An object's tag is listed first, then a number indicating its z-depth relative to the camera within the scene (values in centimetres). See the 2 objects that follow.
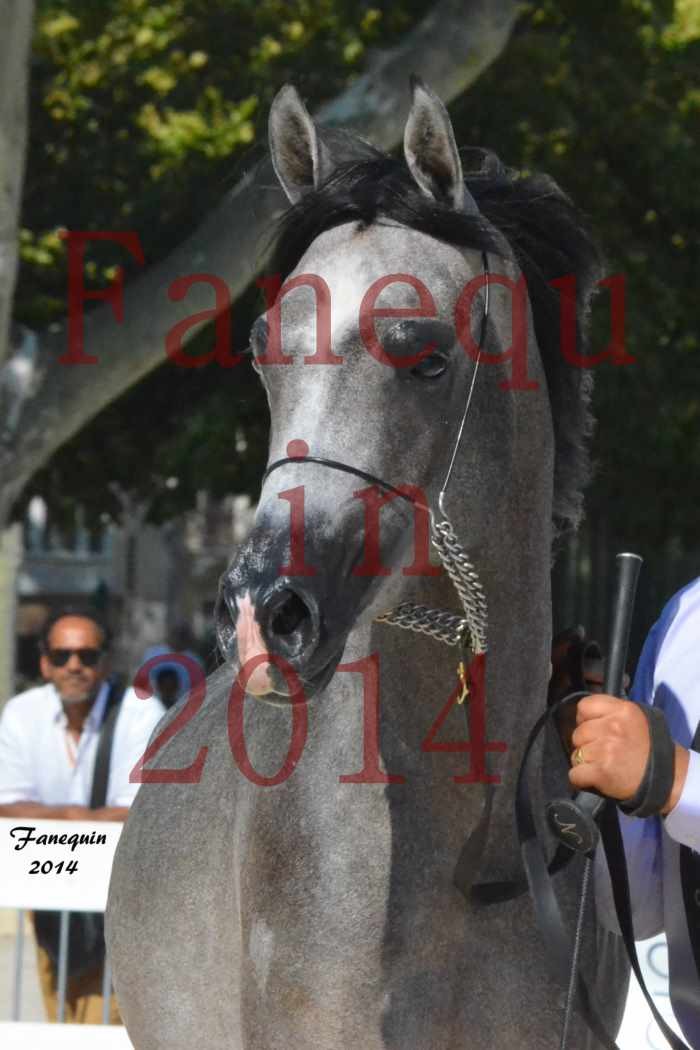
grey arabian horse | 504
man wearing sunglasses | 1235
